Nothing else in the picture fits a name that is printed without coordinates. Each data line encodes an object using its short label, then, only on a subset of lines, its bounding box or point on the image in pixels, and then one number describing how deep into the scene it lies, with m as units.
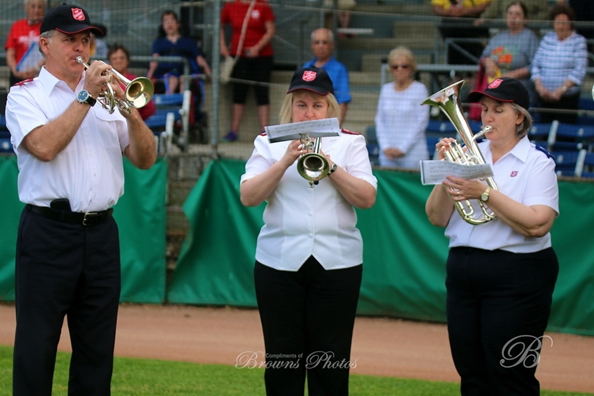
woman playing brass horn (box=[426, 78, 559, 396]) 8.42
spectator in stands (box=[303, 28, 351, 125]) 17.55
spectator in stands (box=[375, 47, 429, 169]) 16.56
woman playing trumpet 8.55
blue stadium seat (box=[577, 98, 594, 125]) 17.81
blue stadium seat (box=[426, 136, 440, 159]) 17.20
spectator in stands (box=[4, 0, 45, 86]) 18.75
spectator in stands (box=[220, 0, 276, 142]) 19.70
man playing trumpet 8.39
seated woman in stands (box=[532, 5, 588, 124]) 17.02
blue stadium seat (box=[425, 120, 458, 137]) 17.84
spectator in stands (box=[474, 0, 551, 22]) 19.85
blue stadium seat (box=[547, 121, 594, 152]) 17.00
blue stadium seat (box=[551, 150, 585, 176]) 16.70
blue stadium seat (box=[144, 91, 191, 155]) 18.09
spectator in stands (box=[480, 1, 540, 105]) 17.39
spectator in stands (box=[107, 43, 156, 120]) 17.30
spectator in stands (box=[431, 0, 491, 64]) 19.59
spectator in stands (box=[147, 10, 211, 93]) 19.37
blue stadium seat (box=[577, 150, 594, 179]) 16.44
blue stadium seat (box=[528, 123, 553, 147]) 17.06
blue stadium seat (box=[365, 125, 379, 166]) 17.66
